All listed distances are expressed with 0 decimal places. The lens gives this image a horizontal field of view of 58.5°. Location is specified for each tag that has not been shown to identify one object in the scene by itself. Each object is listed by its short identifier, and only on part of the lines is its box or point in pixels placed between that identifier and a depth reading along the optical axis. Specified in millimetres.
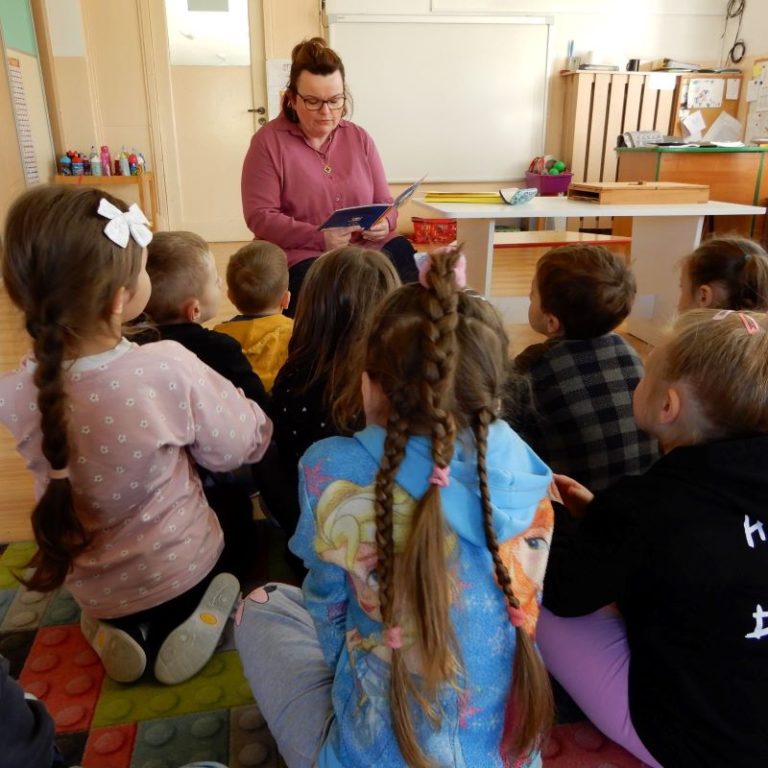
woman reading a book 2246
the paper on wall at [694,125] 5867
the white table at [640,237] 2619
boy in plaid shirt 1334
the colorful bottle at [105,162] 5324
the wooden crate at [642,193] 2713
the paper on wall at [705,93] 5789
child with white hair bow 962
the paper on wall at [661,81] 5719
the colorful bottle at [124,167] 5340
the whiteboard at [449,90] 5668
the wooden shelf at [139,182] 5145
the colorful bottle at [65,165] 5192
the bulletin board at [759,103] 5500
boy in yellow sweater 1720
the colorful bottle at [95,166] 5234
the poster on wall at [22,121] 4582
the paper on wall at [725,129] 5766
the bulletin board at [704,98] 5766
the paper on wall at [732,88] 5758
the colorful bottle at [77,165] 5211
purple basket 5286
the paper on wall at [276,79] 5645
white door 5500
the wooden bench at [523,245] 3824
